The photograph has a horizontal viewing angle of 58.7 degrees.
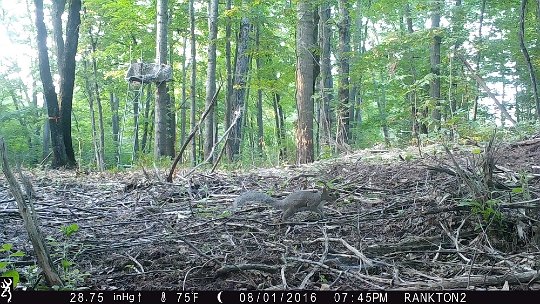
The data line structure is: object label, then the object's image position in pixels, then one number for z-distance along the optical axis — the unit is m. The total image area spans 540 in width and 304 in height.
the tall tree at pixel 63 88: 9.98
